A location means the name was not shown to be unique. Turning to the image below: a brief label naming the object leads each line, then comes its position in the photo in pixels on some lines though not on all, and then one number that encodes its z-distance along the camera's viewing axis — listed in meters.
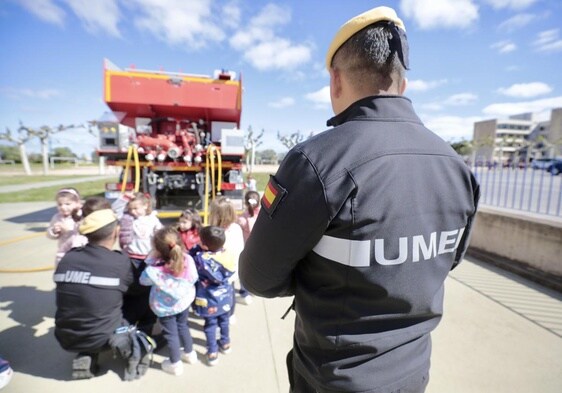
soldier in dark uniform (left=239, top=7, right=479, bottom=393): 0.90
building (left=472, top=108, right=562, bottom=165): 60.16
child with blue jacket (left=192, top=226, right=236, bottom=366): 2.58
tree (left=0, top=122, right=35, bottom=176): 26.09
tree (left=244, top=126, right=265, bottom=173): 51.59
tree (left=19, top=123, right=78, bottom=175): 27.52
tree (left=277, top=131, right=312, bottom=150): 37.70
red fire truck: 5.71
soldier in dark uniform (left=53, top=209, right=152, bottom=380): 2.26
